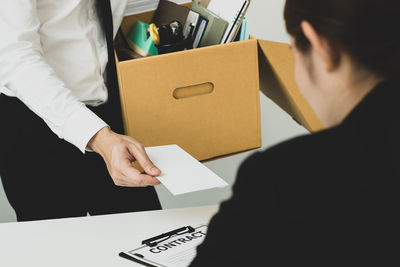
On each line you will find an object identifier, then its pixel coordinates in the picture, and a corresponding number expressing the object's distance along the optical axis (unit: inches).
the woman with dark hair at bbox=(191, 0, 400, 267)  38.9
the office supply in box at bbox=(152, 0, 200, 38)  77.1
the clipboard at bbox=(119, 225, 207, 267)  59.6
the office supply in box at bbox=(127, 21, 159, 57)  75.5
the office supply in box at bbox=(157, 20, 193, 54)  74.6
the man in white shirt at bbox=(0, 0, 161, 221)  67.4
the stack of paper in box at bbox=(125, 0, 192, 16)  79.9
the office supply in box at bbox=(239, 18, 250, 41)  75.2
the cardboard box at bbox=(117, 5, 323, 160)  72.5
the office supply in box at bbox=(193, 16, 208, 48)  76.4
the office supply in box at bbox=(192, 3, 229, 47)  75.3
